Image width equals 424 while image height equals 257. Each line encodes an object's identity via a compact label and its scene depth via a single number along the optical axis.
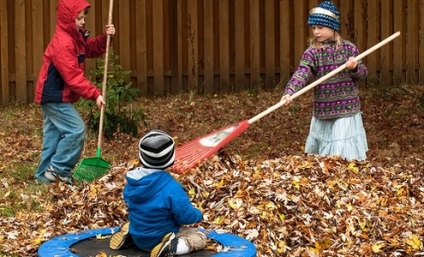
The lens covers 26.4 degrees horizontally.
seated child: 4.70
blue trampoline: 4.77
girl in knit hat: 7.18
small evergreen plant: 9.11
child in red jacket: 7.22
